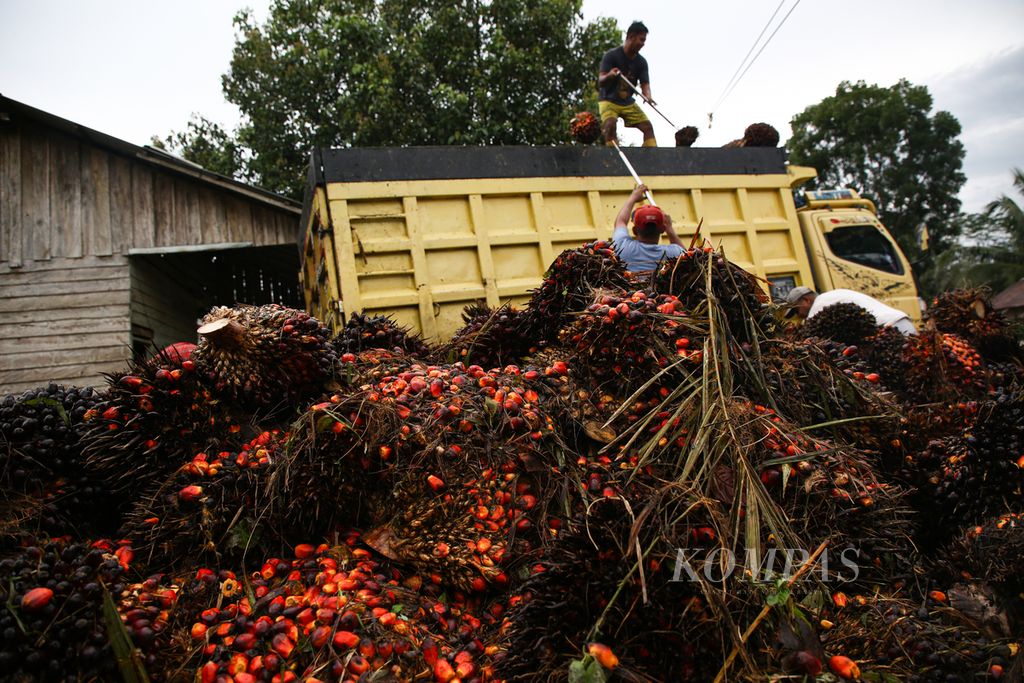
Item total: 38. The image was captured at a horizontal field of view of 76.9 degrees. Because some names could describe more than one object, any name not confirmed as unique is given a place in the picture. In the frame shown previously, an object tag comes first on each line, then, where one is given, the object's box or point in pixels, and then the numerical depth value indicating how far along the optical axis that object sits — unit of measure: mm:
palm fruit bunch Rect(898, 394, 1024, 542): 2461
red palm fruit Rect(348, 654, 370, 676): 1808
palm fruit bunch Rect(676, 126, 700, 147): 7043
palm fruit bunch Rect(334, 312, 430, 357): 3732
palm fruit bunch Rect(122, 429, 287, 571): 2342
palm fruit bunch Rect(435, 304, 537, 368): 3676
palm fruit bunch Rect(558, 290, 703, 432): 2814
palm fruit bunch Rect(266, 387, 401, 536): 2428
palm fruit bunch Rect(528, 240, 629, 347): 3305
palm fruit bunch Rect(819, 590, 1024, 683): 1782
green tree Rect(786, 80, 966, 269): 25906
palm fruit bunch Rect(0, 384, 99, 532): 2300
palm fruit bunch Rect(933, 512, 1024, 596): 2080
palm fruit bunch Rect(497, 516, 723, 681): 1617
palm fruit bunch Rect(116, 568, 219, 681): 1790
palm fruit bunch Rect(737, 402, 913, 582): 2205
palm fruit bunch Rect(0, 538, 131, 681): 1572
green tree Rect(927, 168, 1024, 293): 20953
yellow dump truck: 4770
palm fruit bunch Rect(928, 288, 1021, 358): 5172
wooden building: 7895
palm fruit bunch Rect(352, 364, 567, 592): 2236
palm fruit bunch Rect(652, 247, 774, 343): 3105
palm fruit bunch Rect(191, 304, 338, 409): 2867
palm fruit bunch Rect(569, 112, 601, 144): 5738
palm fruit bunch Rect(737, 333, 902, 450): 2908
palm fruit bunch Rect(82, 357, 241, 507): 2535
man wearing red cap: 4172
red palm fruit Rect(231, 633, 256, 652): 1880
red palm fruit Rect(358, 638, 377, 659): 1872
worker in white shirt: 5359
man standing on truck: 6926
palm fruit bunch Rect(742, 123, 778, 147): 6391
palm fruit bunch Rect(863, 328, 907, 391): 4566
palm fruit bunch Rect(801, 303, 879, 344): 5090
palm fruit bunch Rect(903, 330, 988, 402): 4211
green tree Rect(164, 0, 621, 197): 13859
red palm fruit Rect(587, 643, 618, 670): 1573
